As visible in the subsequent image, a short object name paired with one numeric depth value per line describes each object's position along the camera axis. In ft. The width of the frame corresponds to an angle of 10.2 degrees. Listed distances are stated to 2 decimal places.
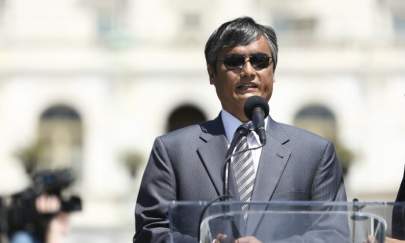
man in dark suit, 23.65
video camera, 44.90
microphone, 22.48
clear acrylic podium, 21.25
